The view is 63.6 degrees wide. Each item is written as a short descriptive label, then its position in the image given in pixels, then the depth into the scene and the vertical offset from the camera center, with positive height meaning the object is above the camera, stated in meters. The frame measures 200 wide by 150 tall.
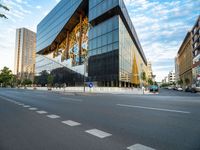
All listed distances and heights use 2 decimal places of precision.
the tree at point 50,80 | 59.19 +1.45
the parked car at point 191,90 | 41.37 -1.53
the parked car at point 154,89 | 38.75 -1.17
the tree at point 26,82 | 95.77 +1.16
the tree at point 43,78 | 69.62 +2.68
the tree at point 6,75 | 104.12 +5.74
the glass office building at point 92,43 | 39.25 +13.07
